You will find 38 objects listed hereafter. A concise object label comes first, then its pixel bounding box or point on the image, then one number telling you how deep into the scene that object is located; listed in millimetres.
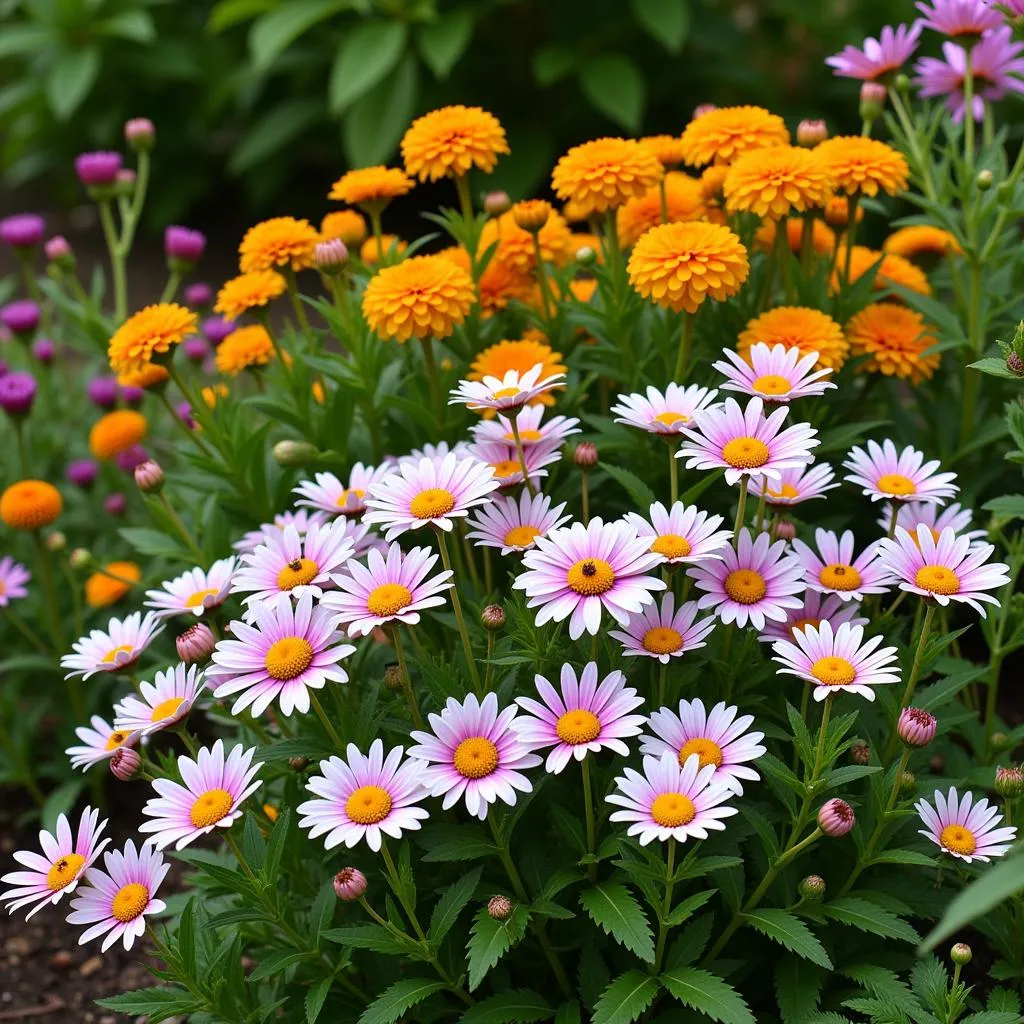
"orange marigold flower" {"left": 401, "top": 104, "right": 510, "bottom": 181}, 1457
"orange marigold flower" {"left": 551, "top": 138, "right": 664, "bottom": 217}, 1429
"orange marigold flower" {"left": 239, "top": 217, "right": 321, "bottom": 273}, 1485
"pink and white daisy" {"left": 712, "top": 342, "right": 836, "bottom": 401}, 1315
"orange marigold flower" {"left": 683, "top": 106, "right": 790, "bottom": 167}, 1461
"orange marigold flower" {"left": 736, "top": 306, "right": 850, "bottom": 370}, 1417
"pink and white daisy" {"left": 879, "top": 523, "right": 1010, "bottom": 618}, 1282
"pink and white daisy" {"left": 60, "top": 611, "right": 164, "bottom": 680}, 1335
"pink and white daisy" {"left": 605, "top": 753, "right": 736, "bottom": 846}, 1235
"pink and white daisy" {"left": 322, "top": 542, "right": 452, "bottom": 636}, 1268
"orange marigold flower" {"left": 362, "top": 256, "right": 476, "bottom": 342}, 1393
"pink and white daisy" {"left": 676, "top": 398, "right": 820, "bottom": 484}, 1285
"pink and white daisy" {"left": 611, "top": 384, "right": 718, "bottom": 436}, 1319
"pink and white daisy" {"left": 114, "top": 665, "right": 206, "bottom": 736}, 1291
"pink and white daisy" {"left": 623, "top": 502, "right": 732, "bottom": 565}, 1275
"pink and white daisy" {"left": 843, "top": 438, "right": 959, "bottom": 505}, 1337
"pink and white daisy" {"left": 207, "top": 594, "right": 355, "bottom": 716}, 1268
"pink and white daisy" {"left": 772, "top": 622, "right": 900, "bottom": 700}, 1261
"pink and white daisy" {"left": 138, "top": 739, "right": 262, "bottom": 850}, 1255
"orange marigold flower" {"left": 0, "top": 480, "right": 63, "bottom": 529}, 1547
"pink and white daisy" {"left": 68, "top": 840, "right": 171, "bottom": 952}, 1264
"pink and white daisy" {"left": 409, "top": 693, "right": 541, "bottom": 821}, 1250
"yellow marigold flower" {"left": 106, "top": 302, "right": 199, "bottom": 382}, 1440
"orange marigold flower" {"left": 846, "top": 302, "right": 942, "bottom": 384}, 1464
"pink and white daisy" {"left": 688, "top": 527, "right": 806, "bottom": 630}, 1291
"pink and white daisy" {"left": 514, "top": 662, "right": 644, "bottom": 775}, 1252
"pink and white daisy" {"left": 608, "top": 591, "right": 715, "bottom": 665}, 1282
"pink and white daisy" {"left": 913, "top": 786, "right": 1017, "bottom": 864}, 1284
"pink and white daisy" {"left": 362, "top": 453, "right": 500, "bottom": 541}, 1289
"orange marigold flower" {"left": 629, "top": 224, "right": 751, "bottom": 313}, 1363
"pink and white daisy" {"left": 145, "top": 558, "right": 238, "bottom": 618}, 1343
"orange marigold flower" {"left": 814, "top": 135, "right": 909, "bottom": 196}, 1436
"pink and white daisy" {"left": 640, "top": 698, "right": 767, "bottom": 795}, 1264
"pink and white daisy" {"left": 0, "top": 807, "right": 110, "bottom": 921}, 1269
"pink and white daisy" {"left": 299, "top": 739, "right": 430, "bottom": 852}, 1244
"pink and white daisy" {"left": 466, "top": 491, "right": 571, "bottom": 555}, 1327
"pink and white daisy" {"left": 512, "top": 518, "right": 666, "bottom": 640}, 1255
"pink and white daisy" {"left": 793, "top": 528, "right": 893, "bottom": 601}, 1321
